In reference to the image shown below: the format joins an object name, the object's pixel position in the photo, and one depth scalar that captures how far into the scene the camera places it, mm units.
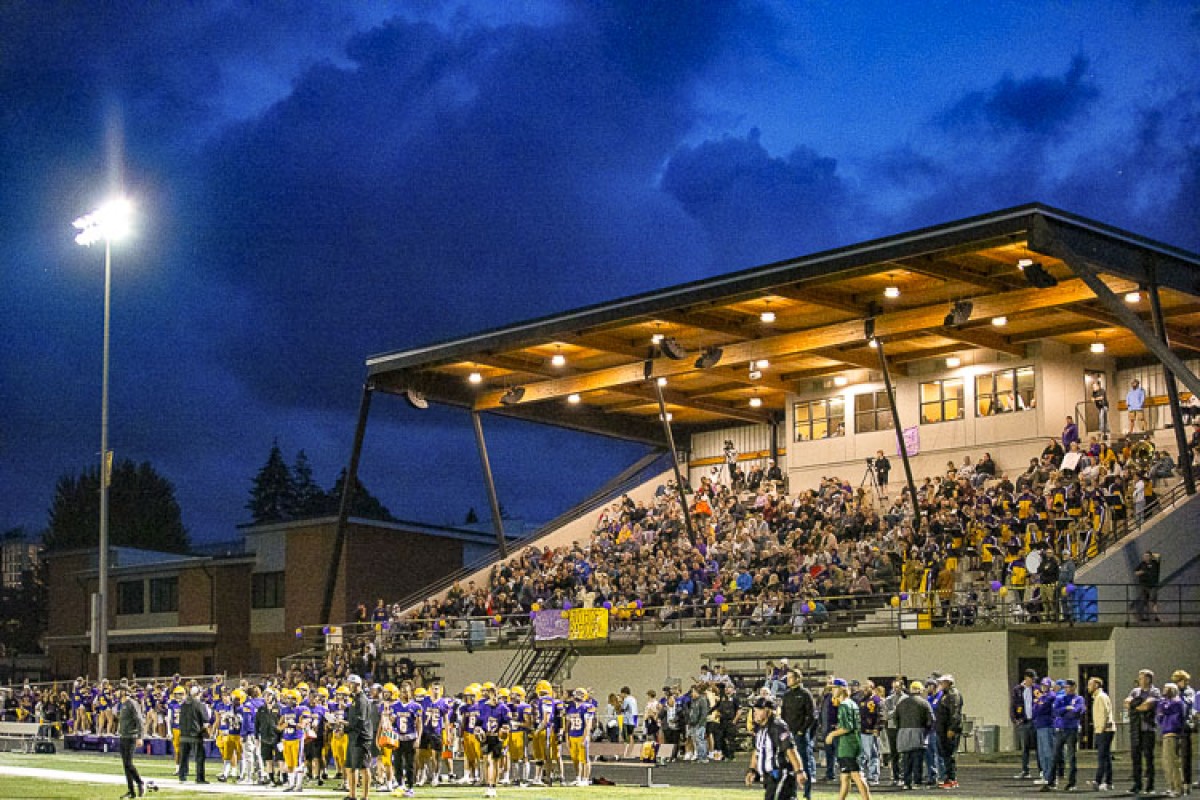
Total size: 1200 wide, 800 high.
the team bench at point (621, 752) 28609
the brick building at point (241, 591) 55656
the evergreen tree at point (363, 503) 116188
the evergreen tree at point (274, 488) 127912
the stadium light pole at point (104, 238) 39125
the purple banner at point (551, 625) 42312
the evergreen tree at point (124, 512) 116438
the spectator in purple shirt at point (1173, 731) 22109
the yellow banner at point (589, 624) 41125
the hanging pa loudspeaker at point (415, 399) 48125
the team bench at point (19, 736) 41938
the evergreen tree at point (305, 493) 127312
